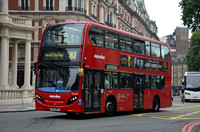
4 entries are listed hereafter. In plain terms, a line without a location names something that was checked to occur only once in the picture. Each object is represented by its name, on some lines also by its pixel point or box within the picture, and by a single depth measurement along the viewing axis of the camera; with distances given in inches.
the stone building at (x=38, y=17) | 1057.8
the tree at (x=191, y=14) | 1364.4
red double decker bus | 577.0
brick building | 5615.2
